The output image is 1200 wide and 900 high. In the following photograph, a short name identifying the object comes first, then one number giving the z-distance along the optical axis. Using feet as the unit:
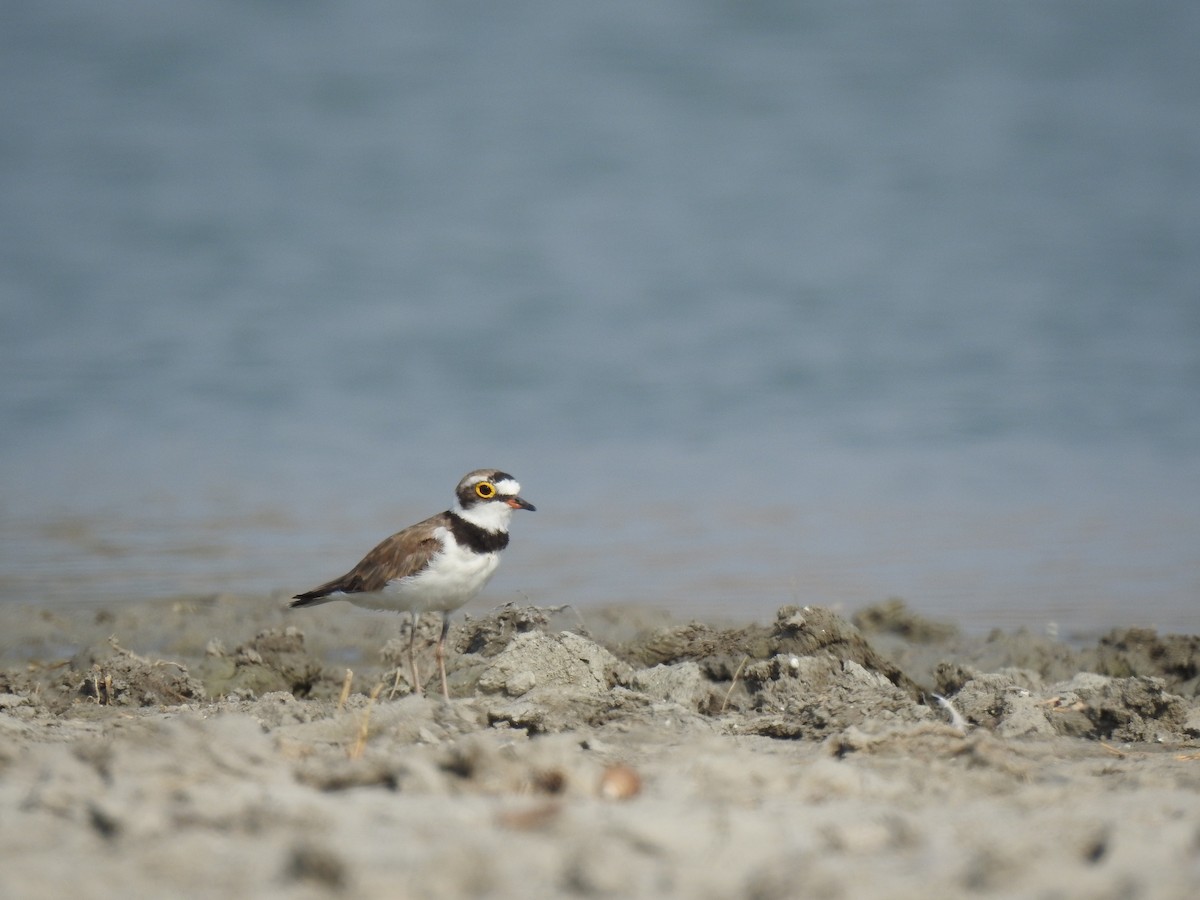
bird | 39.78
